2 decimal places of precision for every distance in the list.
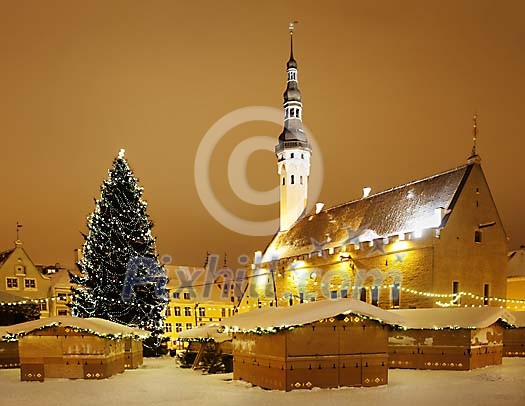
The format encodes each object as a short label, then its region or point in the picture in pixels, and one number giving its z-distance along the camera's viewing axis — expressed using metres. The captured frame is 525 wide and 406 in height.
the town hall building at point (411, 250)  28.25
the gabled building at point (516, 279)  38.97
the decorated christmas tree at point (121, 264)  30.14
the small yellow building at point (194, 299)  54.06
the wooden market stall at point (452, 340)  20.95
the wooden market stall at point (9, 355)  25.19
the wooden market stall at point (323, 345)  15.30
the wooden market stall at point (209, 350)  21.61
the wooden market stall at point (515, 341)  26.83
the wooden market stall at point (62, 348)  19.06
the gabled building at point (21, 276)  46.88
